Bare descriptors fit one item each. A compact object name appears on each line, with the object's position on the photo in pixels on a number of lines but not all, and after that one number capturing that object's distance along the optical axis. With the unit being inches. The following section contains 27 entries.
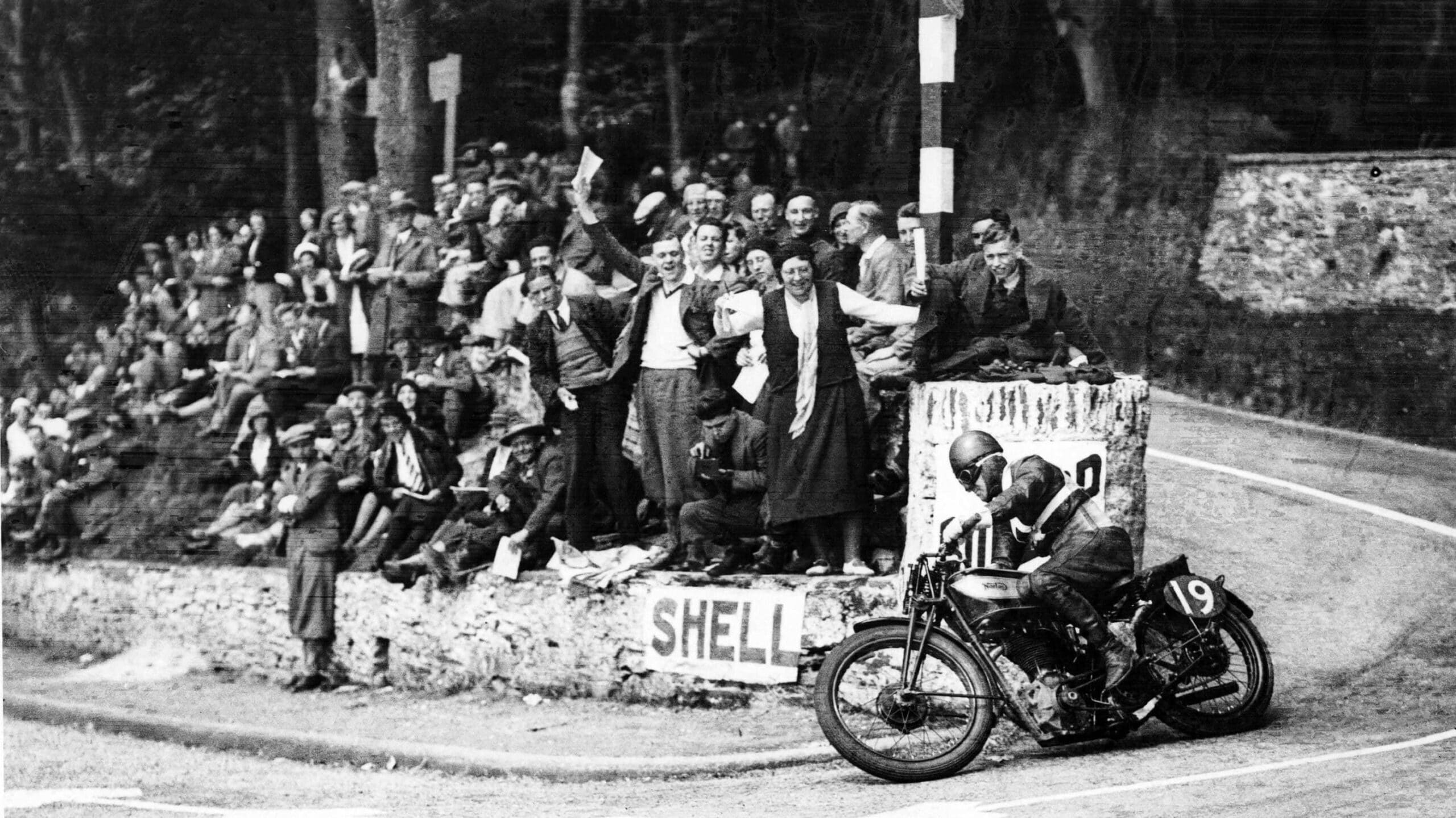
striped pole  579.2
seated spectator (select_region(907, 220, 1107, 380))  568.7
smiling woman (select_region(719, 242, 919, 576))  581.6
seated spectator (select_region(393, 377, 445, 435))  662.5
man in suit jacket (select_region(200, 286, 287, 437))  693.9
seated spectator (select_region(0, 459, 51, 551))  740.6
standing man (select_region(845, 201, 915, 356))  584.7
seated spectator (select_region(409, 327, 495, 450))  657.6
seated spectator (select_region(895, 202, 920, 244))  586.9
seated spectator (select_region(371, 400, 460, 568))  655.8
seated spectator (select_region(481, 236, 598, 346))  636.7
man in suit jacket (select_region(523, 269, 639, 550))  625.0
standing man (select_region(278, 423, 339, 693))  668.7
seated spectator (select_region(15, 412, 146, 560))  730.8
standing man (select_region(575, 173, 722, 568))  609.3
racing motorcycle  500.1
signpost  652.1
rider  502.9
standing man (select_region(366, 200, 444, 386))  671.1
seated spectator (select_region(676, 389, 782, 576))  594.2
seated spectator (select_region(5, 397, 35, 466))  740.0
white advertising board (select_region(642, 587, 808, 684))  583.5
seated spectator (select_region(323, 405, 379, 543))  670.5
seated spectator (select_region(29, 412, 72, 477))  740.6
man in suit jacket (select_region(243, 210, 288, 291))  690.8
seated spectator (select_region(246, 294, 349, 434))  684.7
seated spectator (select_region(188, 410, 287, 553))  692.7
